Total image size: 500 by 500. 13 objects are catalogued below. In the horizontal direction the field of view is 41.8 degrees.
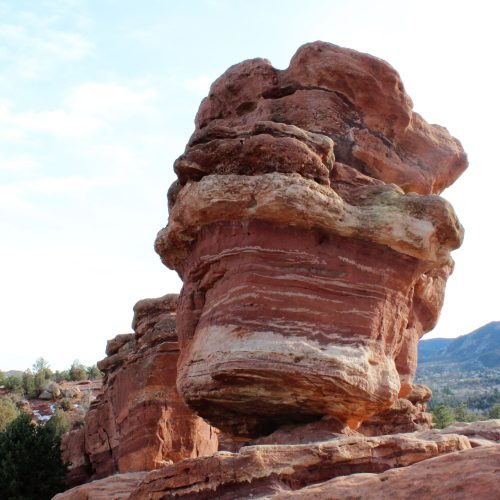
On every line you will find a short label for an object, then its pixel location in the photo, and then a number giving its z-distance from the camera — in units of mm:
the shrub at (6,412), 34638
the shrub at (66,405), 43562
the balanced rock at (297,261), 12422
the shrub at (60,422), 33438
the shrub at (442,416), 41188
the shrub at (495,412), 50072
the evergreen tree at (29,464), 21734
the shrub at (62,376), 59475
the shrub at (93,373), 61791
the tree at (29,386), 51150
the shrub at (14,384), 51069
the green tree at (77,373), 59562
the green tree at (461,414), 51412
